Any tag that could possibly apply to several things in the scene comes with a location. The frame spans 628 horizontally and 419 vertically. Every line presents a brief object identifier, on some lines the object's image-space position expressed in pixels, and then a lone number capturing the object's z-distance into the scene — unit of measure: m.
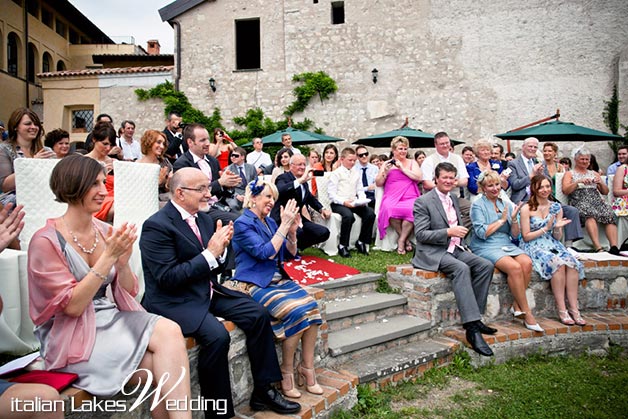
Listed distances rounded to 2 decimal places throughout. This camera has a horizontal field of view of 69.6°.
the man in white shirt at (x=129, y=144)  7.18
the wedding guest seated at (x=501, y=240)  5.45
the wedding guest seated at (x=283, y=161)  7.61
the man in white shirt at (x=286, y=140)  9.90
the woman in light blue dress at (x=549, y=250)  5.64
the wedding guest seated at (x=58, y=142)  5.61
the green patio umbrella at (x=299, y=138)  10.61
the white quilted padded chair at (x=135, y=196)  4.31
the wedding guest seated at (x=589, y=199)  7.55
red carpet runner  5.59
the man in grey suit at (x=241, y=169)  7.13
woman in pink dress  7.24
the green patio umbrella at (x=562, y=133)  8.81
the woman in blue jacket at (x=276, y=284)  3.56
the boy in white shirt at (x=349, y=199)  7.28
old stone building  13.23
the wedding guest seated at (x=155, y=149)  5.27
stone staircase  4.36
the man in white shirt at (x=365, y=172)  8.28
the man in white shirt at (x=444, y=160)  7.29
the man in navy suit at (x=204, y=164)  5.47
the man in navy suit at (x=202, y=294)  2.97
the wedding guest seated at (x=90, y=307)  2.39
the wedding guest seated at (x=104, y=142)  5.08
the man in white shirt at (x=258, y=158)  9.76
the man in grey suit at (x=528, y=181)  7.33
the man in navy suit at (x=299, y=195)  6.28
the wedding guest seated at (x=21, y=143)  4.70
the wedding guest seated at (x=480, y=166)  7.44
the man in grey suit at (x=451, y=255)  5.11
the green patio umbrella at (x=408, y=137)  9.86
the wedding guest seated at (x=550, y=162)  7.84
